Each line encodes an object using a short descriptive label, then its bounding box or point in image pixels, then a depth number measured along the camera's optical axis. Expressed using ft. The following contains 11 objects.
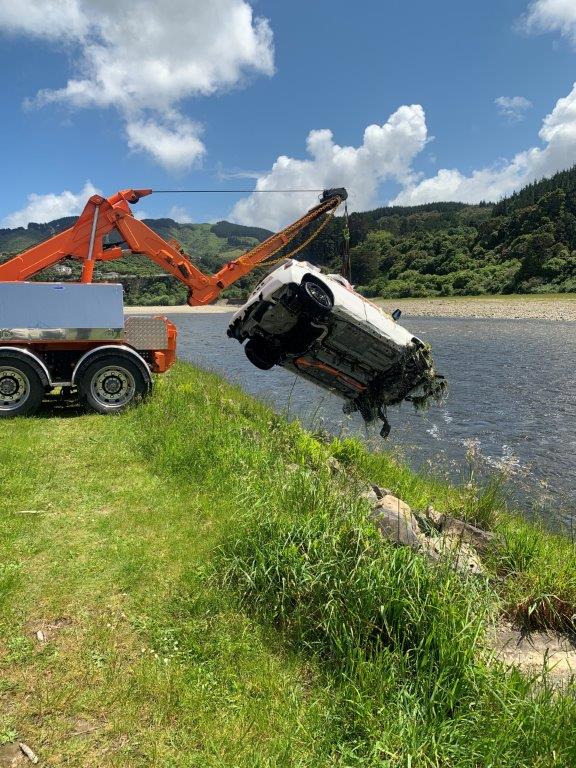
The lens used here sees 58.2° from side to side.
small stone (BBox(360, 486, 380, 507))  16.17
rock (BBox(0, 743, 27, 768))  8.14
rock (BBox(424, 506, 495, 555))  17.83
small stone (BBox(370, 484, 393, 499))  20.10
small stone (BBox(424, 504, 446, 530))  19.15
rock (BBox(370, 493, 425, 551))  14.93
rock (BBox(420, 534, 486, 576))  13.41
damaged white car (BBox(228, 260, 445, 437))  26.09
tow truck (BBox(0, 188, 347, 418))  26.53
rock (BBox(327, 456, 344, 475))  21.39
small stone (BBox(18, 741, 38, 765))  8.20
